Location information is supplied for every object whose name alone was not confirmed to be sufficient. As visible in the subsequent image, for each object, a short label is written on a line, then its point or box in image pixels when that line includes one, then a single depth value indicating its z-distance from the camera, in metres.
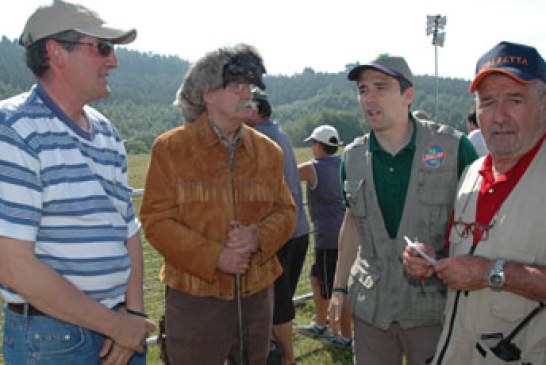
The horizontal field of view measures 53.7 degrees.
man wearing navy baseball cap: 2.15
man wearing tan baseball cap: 2.03
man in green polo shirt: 2.92
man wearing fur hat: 3.07
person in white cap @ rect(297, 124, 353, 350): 5.60
